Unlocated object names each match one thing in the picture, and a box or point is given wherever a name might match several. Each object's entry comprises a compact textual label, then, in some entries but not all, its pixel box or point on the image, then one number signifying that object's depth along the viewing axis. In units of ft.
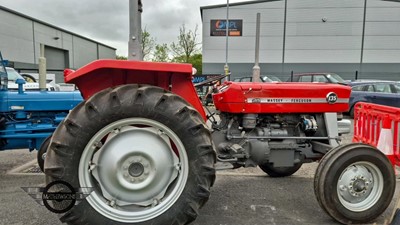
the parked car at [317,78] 51.56
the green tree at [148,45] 102.86
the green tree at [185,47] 108.27
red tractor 7.84
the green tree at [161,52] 119.78
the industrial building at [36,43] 86.38
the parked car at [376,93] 34.68
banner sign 89.76
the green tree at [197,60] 120.83
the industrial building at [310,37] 90.17
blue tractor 13.98
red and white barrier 11.34
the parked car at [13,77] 27.16
